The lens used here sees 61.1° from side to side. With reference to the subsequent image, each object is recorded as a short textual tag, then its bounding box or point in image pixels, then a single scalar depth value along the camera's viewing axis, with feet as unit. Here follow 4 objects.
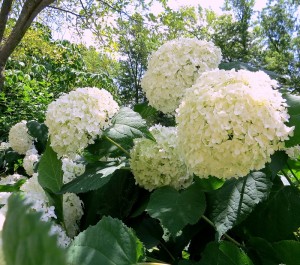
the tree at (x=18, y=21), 7.58
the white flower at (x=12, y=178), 4.36
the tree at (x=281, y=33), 42.14
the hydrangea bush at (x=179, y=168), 1.51
